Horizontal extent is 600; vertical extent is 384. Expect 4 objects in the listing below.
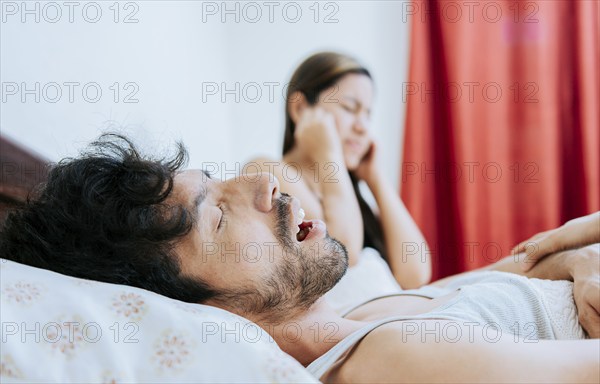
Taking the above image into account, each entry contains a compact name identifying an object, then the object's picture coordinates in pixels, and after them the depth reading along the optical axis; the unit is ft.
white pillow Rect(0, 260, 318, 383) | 2.24
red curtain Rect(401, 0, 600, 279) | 8.48
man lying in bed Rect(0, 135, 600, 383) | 2.70
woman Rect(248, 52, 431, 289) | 6.35
